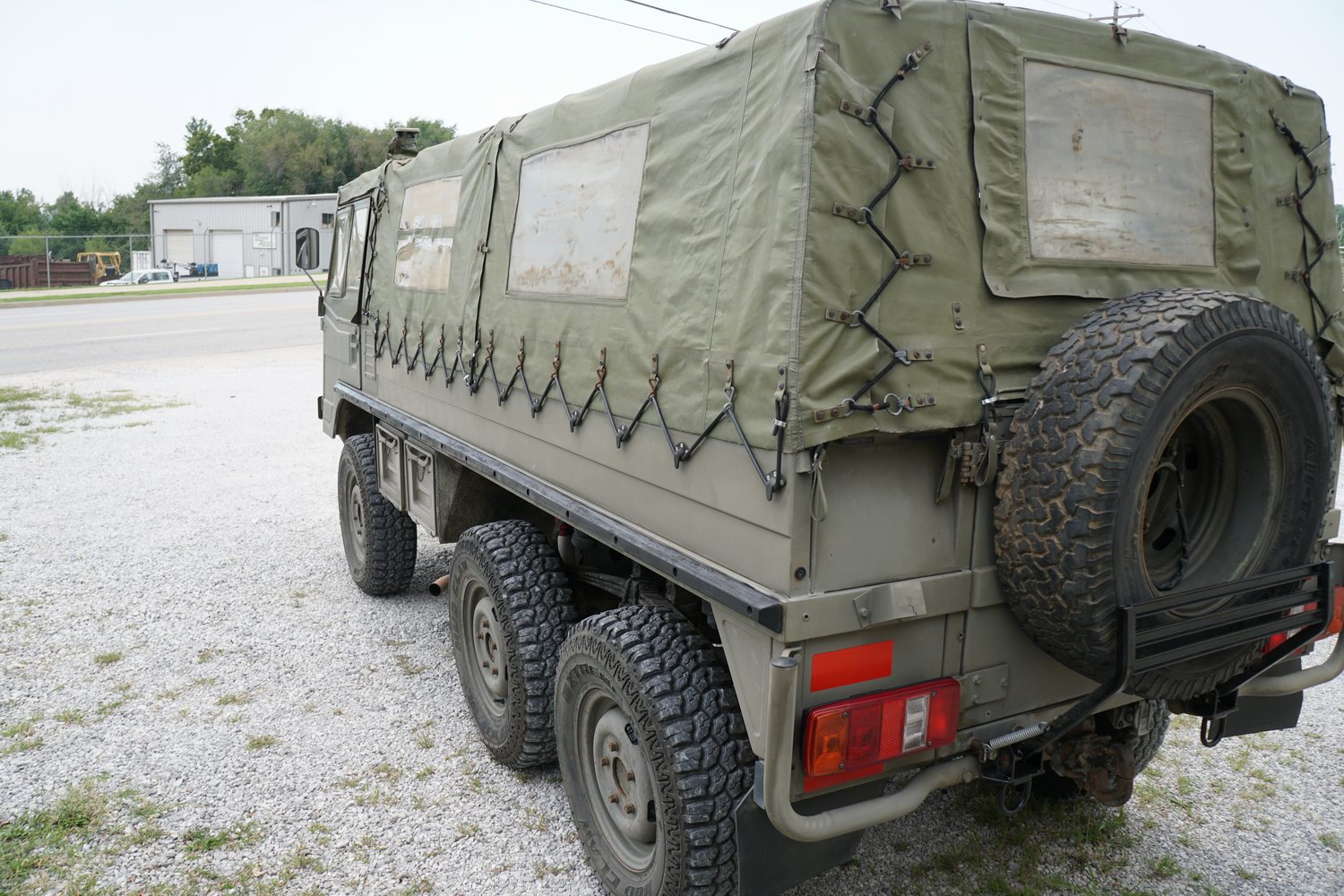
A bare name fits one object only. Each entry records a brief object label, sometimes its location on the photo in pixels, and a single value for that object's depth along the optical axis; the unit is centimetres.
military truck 255
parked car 4258
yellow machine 4503
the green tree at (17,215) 6338
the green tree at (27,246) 5053
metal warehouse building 4744
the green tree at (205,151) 7856
